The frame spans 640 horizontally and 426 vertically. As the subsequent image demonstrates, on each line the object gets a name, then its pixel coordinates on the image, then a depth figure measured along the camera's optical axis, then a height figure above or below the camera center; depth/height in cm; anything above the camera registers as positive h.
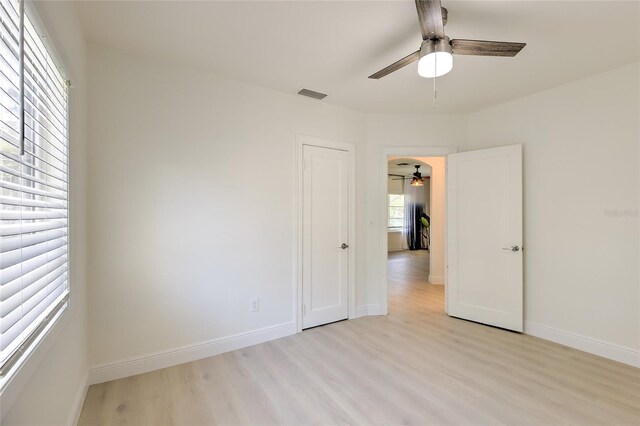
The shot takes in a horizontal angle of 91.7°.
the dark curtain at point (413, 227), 1081 -46
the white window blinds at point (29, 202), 101 +5
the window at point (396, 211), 1075 +10
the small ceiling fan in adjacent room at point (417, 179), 907 +104
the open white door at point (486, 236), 341 -26
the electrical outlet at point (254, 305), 306 -90
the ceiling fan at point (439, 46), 169 +101
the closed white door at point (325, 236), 346 -26
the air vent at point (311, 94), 323 +128
